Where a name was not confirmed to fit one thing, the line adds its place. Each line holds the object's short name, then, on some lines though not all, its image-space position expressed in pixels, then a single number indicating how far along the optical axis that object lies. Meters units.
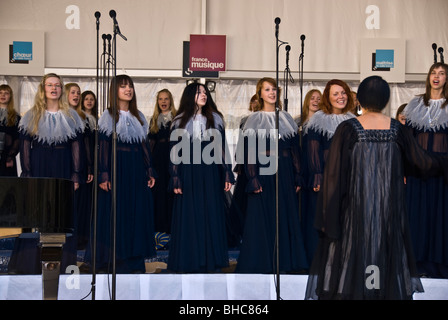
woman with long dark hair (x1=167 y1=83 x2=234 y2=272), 6.44
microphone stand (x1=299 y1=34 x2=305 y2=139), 7.42
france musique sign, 10.25
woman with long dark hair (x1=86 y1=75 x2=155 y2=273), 6.54
